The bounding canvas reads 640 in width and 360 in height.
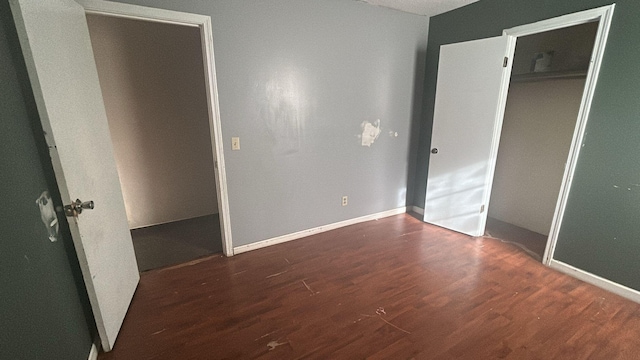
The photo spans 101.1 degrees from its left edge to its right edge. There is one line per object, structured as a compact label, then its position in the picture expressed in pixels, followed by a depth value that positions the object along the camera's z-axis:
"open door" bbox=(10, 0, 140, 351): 1.11
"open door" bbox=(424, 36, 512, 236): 2.50
